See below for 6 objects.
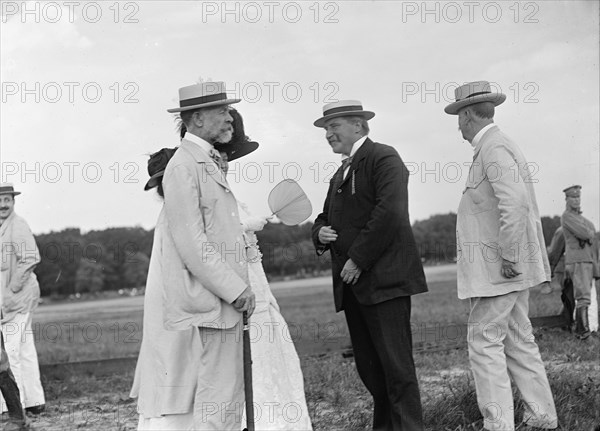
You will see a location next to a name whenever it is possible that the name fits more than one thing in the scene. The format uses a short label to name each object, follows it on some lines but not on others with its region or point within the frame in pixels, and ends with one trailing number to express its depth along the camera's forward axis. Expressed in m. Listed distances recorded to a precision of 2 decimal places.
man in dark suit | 5.09
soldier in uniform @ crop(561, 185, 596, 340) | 11.43
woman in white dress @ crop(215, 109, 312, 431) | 5.61
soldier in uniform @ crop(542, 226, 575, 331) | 11.88
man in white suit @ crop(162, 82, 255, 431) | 4.28
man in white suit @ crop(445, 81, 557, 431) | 5.20
